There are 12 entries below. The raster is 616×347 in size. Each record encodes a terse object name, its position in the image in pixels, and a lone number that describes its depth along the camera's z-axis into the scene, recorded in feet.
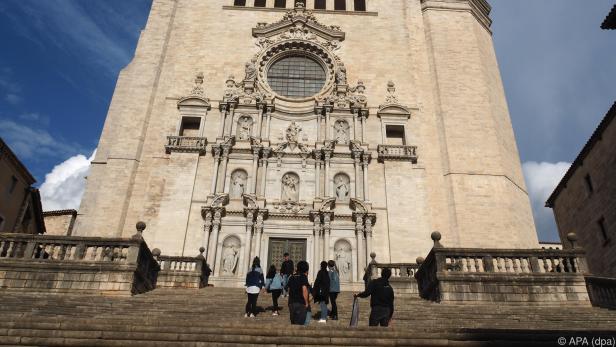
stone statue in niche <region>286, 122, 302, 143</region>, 71.51
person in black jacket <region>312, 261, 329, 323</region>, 29.12
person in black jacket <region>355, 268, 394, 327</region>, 24.84
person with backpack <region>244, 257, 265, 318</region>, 31.04
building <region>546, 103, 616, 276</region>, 69.10
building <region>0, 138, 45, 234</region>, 72.59
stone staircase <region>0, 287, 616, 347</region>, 21.79
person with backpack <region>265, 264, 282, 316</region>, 32.45
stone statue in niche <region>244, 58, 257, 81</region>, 76.96
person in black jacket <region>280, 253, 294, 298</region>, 36.33
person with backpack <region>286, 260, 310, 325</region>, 25.85
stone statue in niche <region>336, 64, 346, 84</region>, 77.56
